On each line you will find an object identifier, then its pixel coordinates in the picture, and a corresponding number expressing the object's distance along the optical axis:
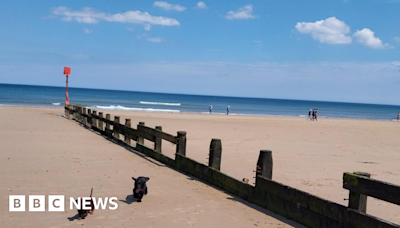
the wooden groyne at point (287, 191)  4.55
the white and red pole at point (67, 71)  24.53
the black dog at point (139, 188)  6.39
